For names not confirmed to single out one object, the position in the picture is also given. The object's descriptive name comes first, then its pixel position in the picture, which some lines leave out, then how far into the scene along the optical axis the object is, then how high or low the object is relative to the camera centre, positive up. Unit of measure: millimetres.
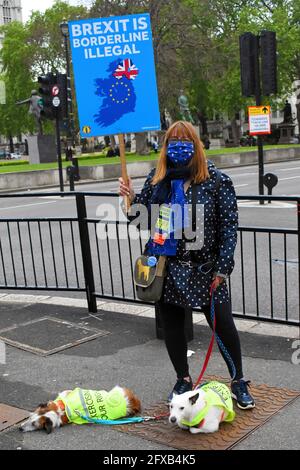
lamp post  29705 +3039
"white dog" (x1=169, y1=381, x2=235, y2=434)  3475 -1682
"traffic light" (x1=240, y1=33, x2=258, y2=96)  14188 +1115
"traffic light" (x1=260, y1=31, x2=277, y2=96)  14141 +1019
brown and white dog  3695 -1747
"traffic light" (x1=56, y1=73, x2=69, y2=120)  20594 +919
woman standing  3615 -681
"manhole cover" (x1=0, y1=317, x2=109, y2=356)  5246 -1880
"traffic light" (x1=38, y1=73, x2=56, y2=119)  20516 +989
